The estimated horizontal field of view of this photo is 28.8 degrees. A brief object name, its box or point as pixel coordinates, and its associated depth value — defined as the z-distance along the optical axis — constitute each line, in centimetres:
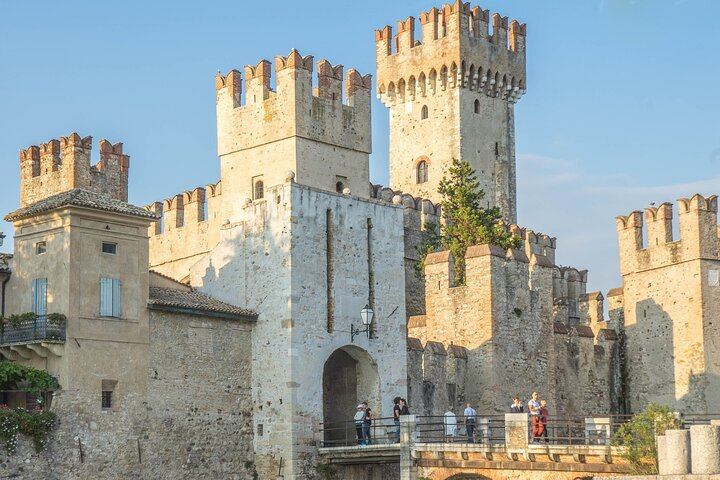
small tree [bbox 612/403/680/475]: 3167
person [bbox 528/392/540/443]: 3534
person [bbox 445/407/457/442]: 3900
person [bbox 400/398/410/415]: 3903
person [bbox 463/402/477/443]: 3754
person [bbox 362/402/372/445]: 3841
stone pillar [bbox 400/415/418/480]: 3681
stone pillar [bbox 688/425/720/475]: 2828
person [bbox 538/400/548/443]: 3538
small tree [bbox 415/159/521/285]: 5206
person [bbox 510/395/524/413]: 3714
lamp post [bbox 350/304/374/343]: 3928
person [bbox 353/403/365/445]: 3859
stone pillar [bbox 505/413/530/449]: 3459
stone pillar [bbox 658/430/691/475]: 2873
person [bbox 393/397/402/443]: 3853
